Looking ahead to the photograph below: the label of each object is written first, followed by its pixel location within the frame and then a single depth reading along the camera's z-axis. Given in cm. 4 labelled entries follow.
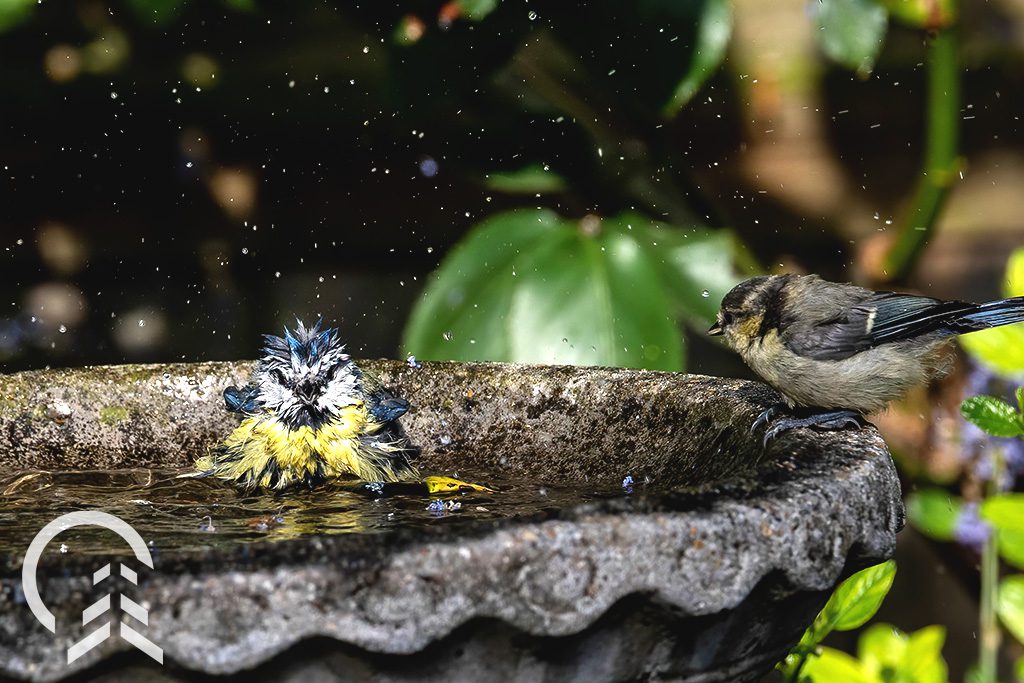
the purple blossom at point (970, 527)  743
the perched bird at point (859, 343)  474
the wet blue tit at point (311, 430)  455
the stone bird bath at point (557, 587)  224
